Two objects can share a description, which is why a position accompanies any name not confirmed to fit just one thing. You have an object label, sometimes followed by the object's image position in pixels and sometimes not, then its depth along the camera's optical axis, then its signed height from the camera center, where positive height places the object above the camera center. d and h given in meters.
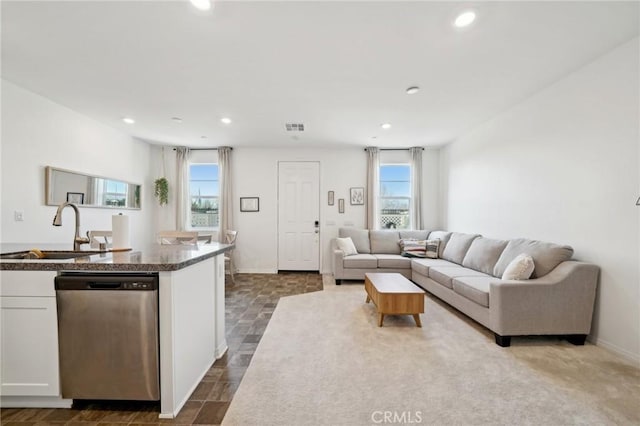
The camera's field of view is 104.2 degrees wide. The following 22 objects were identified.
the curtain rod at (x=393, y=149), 5.48 +1.36
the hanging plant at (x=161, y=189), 5.13 +0.45
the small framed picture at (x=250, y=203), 5.44 +0.17
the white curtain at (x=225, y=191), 5.22 +0.42
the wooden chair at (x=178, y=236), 3.08 -0.32
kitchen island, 1.50 -0.71
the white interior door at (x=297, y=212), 5.43 -0.03
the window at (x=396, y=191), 5.53 +0.44
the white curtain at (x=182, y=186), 5.27 +0.53
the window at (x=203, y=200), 5.48 +0.24
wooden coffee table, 2.72 -1.00
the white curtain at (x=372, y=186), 5.32 +0.53
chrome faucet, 1.83 -0.22
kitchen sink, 1.85 -0.34
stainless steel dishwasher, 1.49 -0.75
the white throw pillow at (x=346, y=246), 4.72 -0.67
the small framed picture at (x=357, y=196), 5.44 +0.32
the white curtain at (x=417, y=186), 5.35 +0.54
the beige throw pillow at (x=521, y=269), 2.50 -0.59
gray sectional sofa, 2.32 -0.82
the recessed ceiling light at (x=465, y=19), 1.75 +1.39
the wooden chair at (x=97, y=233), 2.81 -0.26
